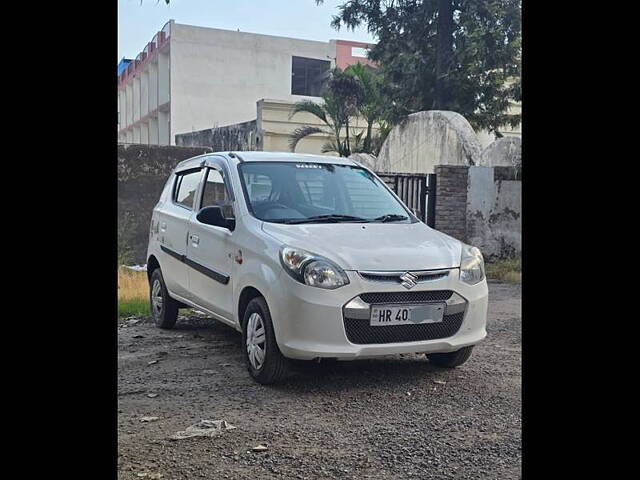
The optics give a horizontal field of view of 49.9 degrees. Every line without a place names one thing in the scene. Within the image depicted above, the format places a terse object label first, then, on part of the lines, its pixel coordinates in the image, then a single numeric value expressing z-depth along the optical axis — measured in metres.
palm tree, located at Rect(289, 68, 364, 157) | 17.61
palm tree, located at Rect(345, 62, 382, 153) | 18.40
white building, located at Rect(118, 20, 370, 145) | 24.83
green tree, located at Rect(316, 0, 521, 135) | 18.45
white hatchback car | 4.35
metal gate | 11.52
